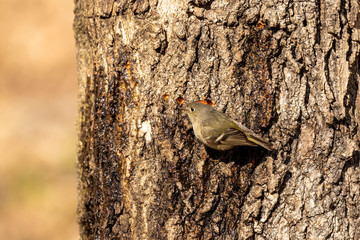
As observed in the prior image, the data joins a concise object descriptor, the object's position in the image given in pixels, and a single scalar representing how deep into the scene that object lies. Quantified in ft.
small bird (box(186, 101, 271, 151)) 19.17
